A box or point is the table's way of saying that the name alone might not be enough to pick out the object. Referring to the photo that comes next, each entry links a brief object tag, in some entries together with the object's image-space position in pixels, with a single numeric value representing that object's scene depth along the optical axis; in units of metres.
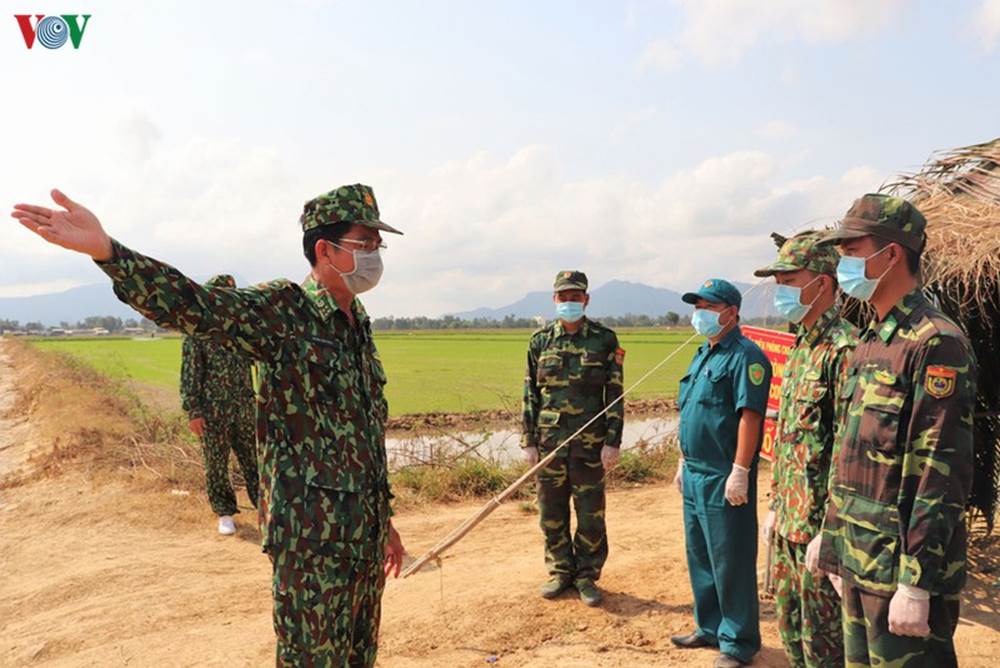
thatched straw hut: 3.88
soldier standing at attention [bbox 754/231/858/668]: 2.58
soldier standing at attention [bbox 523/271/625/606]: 4.29
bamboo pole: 3.74
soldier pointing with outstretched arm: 2.04
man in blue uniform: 3.30
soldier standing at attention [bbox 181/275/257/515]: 5.73
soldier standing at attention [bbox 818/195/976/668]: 1.86
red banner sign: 5.32
